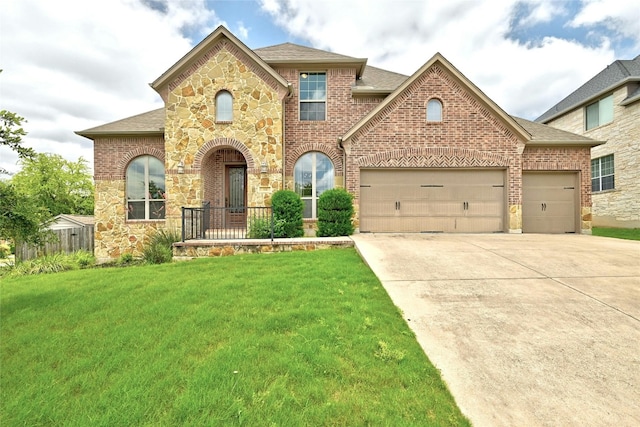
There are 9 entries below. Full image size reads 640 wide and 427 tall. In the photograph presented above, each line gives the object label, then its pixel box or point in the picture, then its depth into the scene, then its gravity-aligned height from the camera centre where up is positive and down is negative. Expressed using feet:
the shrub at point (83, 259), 33.79 -5.76
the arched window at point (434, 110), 34.12 +12.35
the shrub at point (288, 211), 30.40 +0.01
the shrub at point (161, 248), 28.89 -3.87
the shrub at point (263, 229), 29.71 -1.90
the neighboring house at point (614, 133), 47.19 +13.54
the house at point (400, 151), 33.53 +7.26
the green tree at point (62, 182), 83.05 +9.77
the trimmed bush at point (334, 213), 31.27 -0.26
